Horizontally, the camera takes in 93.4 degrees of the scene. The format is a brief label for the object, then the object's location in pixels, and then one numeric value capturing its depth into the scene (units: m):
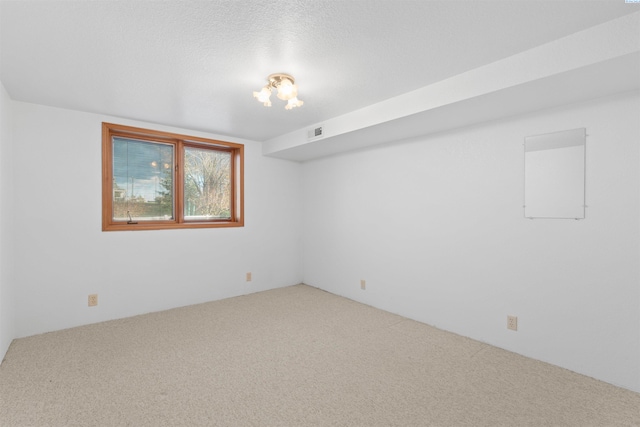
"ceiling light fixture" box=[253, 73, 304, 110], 2.22
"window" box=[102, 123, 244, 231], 3.39
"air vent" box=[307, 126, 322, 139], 3.44
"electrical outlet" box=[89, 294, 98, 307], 3.12
